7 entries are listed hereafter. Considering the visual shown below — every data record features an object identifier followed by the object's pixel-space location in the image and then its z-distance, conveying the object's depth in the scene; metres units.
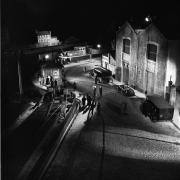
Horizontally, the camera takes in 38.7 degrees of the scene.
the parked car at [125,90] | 35.50
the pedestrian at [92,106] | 29.32
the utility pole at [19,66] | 35.05
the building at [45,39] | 59.41
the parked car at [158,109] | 26.94
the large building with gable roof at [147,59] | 31.94
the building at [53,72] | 41.62
